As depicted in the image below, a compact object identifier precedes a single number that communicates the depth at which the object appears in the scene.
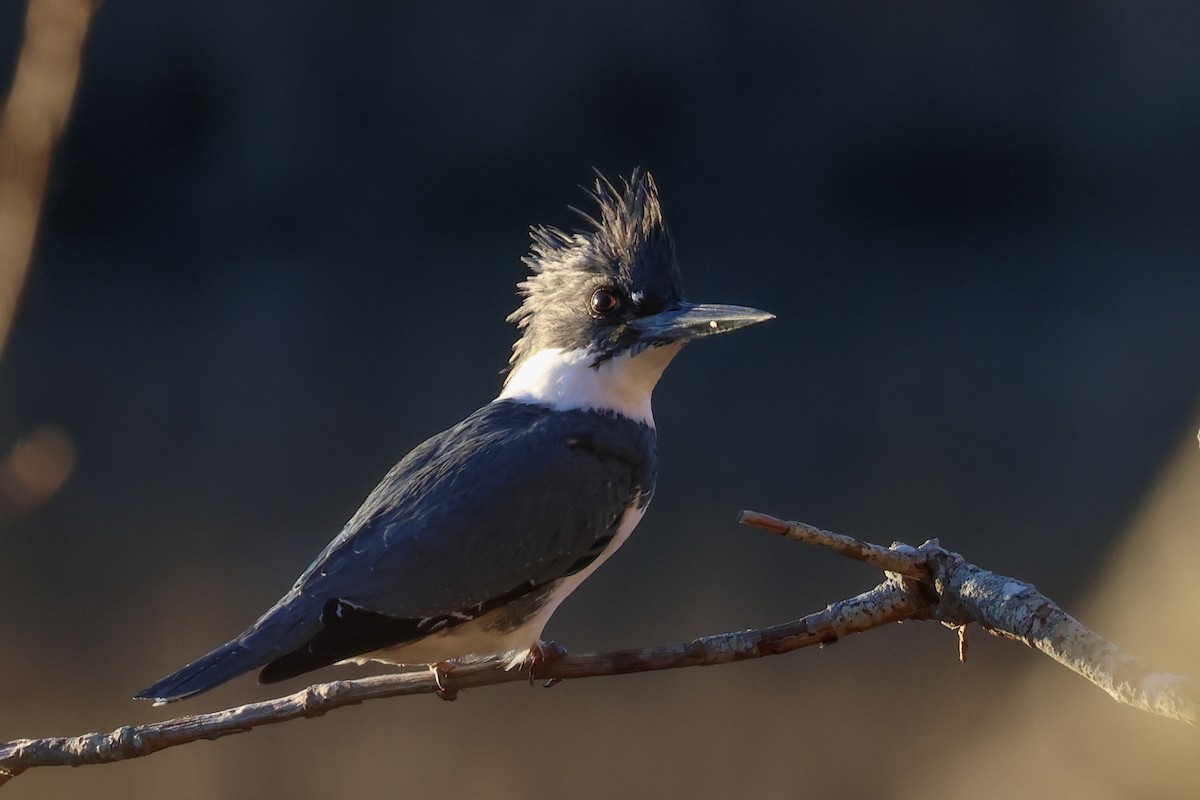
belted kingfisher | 6.56
